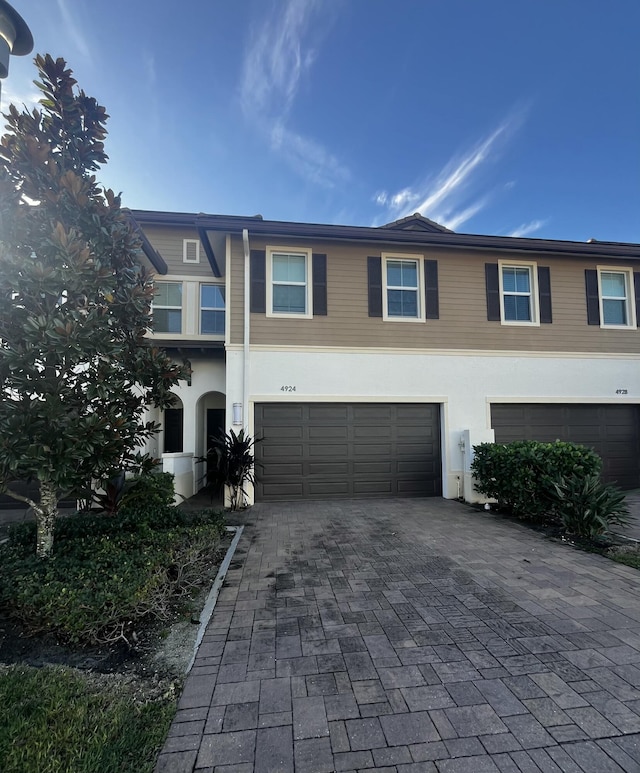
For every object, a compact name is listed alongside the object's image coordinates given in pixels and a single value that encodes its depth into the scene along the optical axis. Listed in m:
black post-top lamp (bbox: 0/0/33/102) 2.55
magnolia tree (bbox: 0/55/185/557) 3.36
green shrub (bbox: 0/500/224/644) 2.91
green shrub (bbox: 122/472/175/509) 5.62
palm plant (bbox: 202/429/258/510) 7.58
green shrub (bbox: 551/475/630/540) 5.49
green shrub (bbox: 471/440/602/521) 6.45
